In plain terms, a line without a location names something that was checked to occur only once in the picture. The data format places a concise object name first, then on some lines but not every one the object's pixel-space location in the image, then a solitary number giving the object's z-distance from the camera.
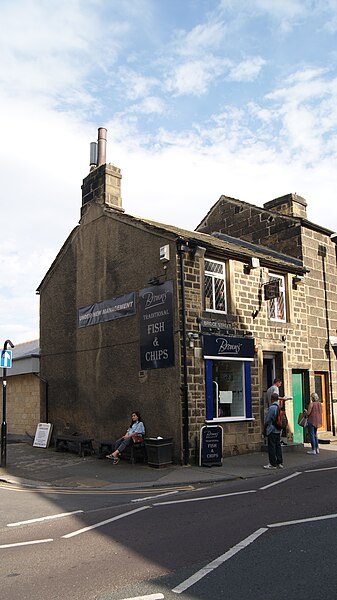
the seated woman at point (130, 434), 13.95
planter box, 13.06
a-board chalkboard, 13.19
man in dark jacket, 12.51
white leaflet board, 17.98
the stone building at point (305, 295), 17.62
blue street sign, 14.20
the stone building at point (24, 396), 19.84
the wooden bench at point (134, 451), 14.09
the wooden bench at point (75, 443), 15.74
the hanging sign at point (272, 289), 15.98
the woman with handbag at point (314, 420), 14.80
